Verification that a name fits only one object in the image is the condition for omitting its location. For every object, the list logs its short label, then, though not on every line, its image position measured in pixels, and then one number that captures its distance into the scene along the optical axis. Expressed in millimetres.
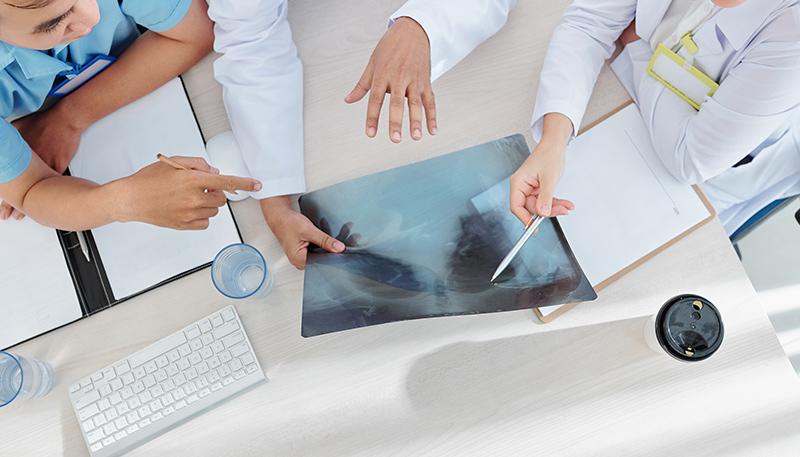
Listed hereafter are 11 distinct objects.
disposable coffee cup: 779
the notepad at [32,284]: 906
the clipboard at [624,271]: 855
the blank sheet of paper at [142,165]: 914
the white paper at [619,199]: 866
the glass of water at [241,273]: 870
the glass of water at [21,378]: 843
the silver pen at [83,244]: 928
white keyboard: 863
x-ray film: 829
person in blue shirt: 802
